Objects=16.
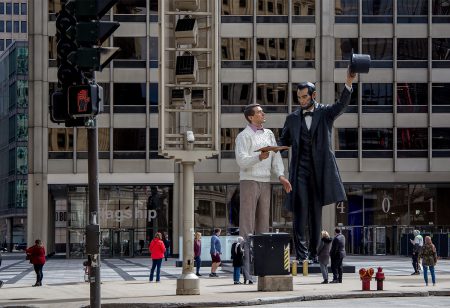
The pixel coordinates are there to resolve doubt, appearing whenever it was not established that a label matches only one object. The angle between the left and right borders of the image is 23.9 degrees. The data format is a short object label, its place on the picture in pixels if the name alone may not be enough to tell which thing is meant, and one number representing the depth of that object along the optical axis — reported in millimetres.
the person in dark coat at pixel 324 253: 31531
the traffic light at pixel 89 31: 13836
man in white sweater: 28109
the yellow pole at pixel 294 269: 32875
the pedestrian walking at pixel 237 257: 32000
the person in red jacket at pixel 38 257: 33056
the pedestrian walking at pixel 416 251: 39375
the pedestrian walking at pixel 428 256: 29756
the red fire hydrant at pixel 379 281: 27234
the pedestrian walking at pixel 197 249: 37812
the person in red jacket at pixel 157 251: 34125
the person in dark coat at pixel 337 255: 32094
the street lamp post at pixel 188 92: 25828
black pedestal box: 25484
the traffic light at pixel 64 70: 14141
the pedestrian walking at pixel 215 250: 37750
